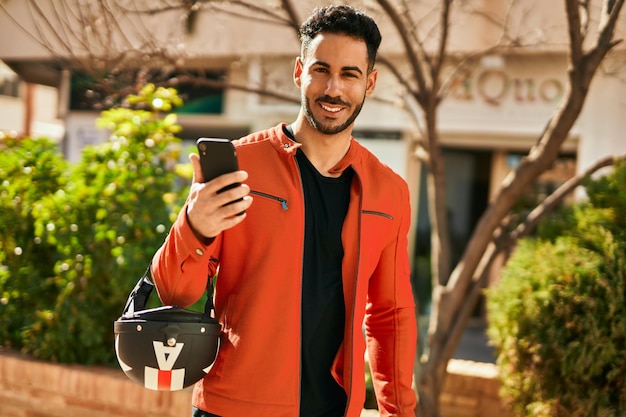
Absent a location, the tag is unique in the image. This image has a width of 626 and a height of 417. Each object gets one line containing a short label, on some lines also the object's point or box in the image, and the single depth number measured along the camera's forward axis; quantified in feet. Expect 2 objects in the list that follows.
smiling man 7.20
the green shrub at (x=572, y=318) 12.27
